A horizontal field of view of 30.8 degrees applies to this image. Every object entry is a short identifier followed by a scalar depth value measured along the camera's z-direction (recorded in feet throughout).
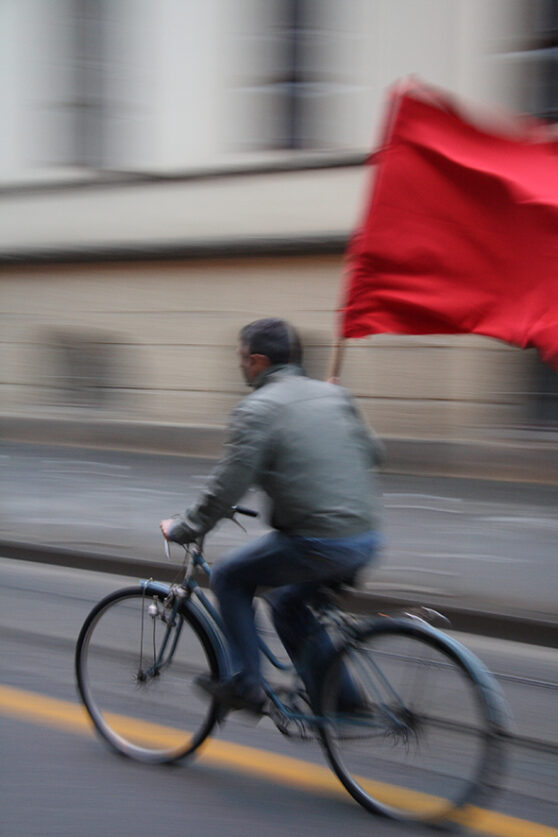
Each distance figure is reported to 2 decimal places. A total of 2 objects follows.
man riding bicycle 10.87
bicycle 10.61
